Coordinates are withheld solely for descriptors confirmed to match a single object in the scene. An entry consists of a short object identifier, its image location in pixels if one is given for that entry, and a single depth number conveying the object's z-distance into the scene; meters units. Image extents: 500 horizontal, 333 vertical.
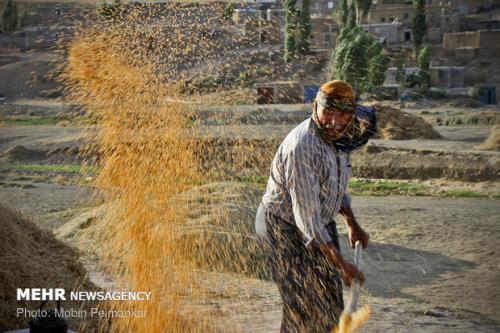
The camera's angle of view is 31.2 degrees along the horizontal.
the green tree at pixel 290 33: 25.35
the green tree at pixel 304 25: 31.83
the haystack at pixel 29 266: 4.49
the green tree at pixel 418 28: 37.97
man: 3.69
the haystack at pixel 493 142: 19.14
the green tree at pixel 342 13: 37.97
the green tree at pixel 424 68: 33.38
